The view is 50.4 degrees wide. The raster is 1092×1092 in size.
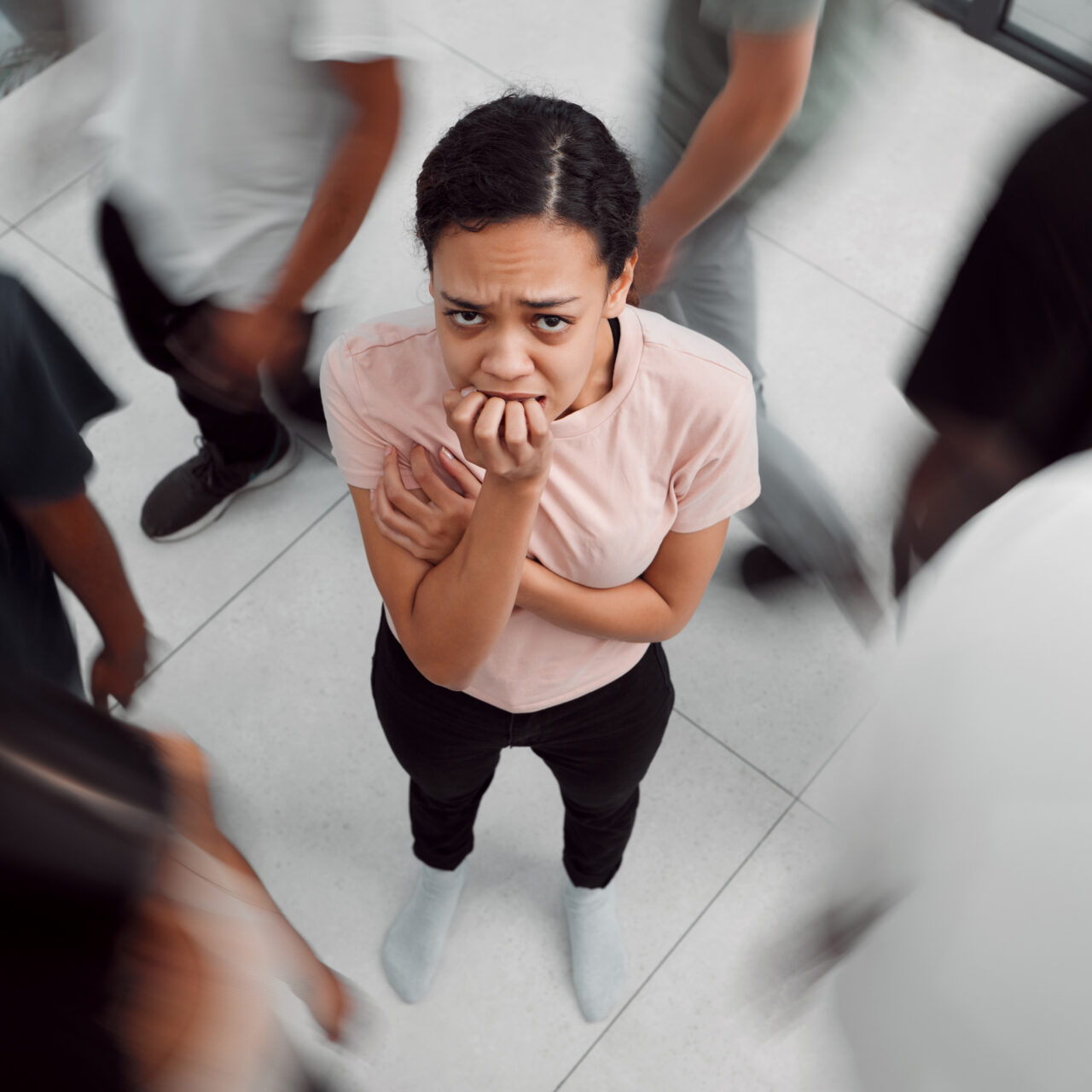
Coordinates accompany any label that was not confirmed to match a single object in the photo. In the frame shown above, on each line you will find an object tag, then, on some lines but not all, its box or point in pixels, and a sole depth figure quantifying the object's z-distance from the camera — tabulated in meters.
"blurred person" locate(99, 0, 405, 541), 1.45
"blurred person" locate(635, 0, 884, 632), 1.49
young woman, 1.12
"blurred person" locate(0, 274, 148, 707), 1.32
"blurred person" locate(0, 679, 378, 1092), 0.90
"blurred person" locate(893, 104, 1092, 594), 1.33
